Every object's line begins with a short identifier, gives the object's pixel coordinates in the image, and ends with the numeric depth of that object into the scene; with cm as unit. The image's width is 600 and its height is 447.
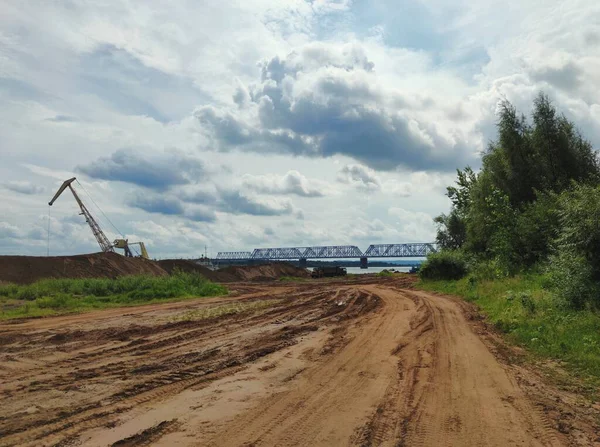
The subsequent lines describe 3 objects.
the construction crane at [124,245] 8131
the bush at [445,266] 3697
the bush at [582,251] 1367
